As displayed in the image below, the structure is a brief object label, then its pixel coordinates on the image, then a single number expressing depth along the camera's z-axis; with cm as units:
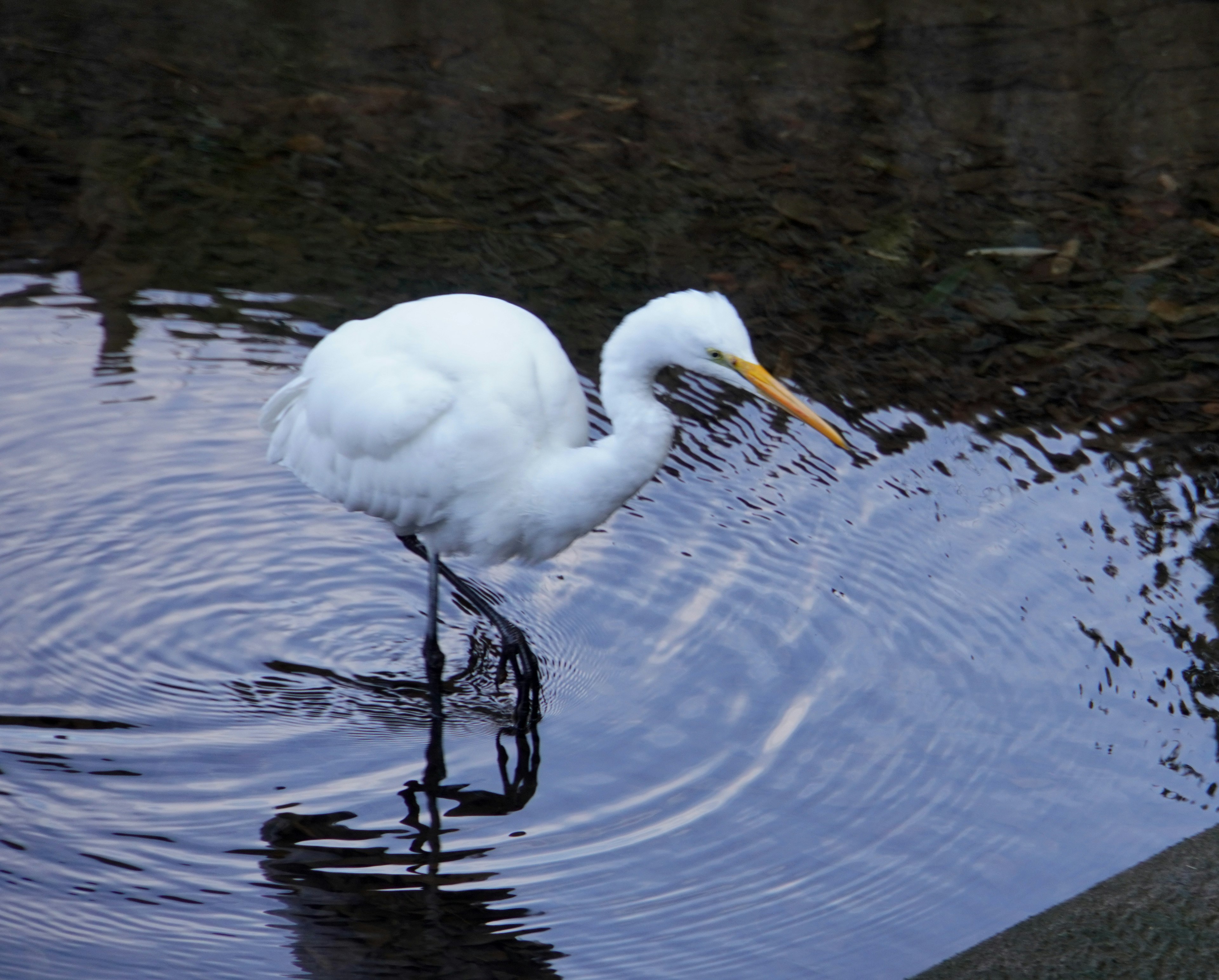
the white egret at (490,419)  691
